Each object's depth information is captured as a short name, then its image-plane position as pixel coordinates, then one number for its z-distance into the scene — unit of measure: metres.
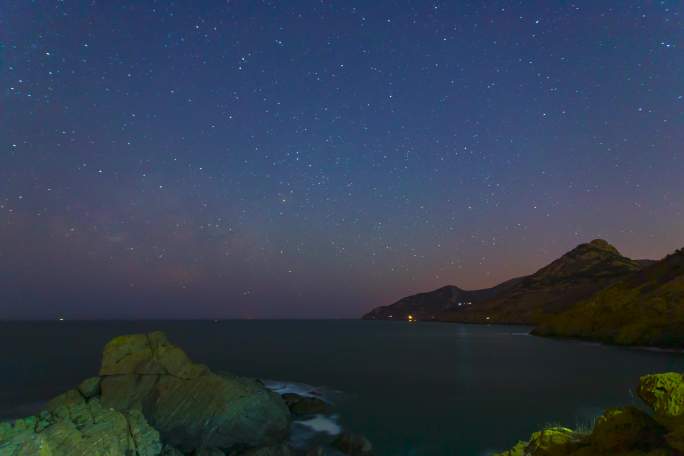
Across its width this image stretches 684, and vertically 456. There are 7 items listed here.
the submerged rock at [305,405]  30.81
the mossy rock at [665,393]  7.64
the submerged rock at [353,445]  21.91
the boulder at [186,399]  21.28
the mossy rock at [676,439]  6.54
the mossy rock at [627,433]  7.69
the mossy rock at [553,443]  9.45
